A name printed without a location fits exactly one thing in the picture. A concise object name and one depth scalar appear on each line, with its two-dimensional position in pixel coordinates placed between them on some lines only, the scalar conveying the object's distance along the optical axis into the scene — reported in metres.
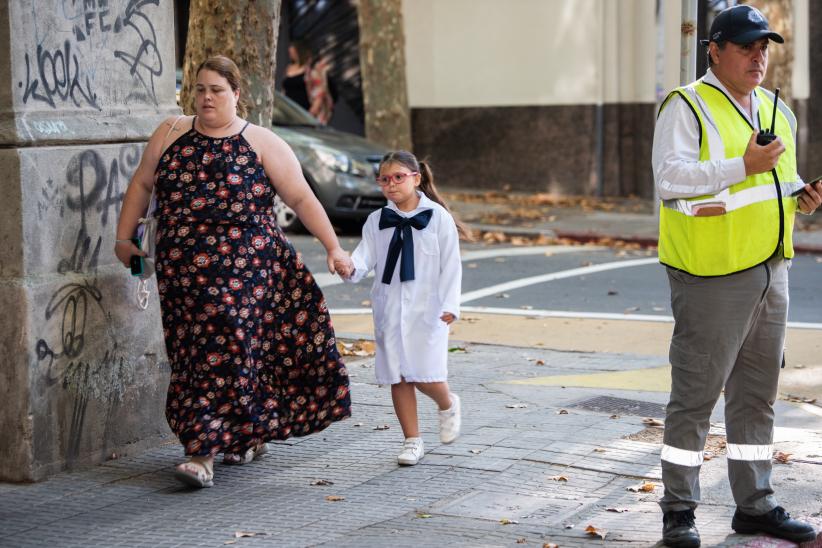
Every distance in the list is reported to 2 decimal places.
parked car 30.37
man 9.63
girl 12.29
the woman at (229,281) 11.49
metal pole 22.92
